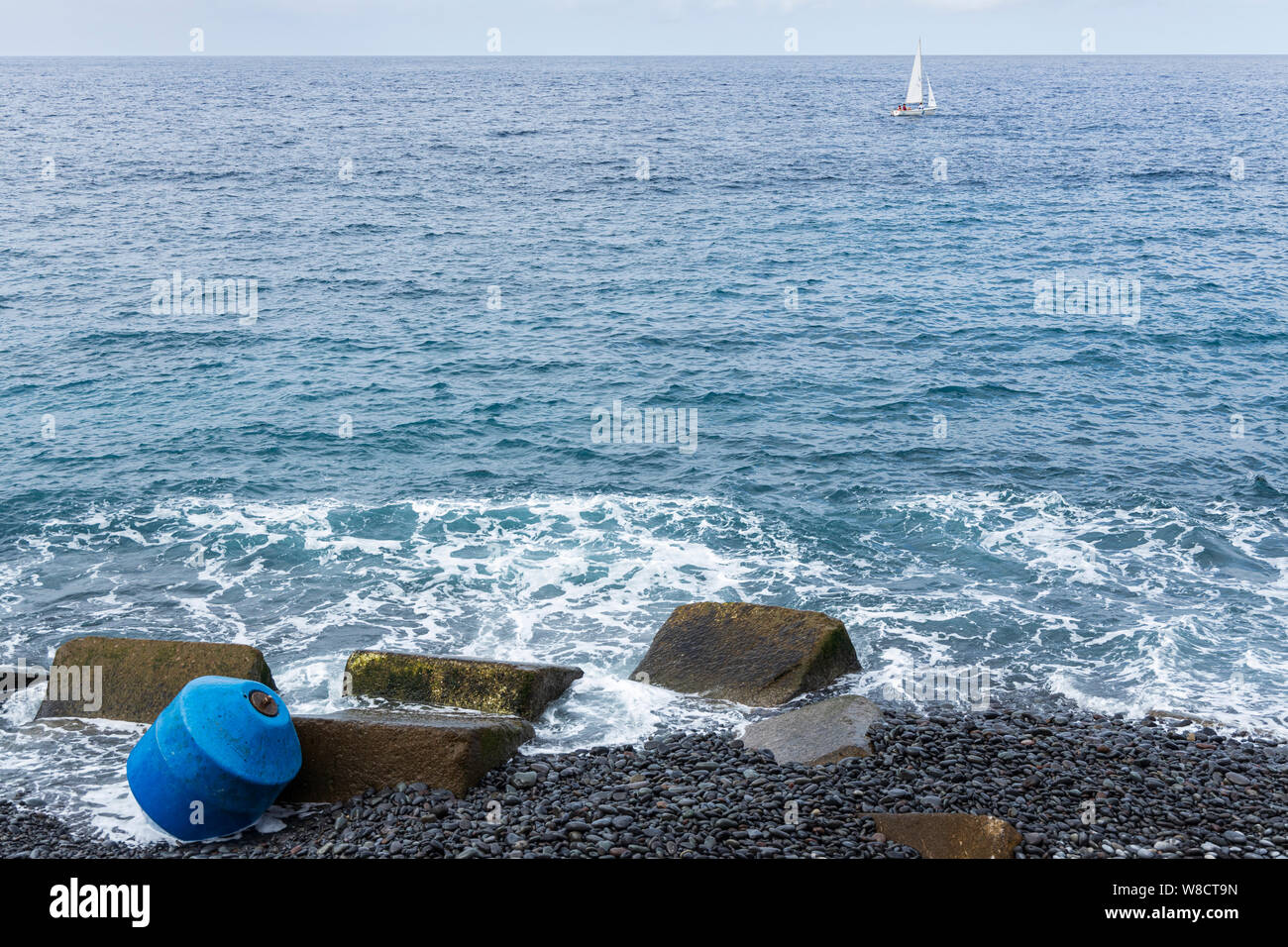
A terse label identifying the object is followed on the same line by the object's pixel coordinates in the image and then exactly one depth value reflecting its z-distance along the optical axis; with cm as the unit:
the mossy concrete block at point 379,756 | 1143
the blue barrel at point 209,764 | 1038
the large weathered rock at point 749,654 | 1439
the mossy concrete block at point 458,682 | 1362
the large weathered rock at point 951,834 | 961
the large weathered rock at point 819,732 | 1195
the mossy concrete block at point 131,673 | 1366
